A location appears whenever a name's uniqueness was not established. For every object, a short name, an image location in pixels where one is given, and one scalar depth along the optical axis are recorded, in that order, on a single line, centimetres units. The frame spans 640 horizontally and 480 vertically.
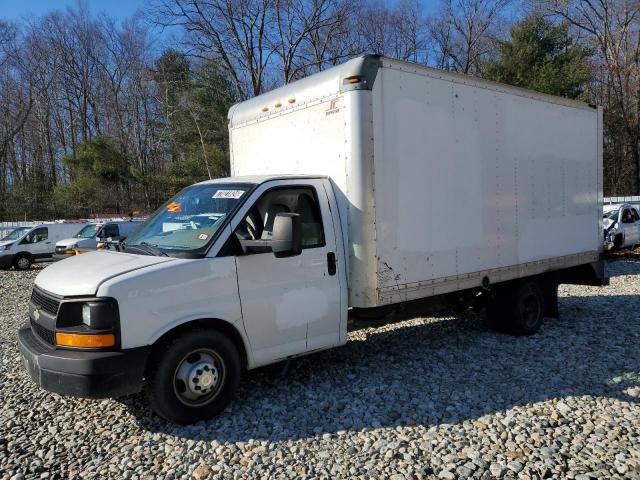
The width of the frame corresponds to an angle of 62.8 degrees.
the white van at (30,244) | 2062
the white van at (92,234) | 1966
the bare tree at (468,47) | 3438
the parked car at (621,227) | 1730
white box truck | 405
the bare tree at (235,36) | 2501
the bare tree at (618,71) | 3403
